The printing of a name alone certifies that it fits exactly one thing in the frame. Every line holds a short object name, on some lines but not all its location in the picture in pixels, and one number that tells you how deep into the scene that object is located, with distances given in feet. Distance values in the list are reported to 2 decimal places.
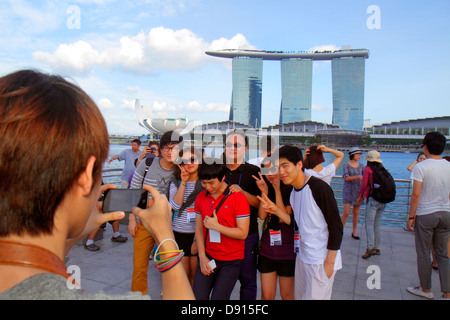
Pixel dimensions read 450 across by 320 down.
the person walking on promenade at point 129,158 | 17.61
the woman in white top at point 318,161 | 11.53
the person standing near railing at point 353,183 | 17.37
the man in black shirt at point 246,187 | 8.21
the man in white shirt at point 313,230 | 6.66
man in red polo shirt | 7.32
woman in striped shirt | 9.02
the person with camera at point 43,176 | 1.74
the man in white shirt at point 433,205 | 9.86
